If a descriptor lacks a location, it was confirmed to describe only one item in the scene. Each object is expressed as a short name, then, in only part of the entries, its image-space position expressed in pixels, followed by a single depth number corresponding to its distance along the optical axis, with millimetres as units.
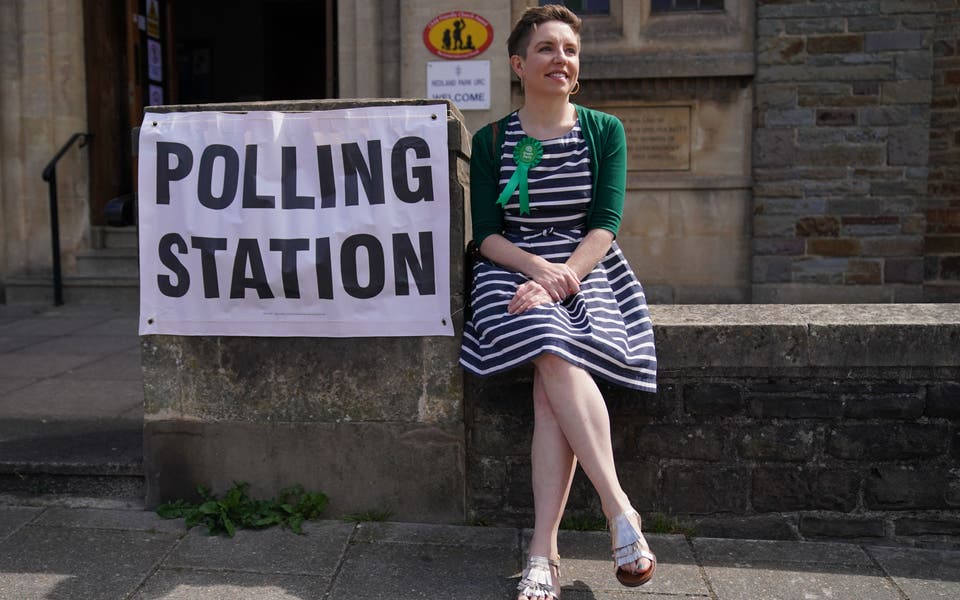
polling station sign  2973
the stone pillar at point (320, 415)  3000
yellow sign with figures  7746
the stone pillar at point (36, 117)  8211
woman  2559
